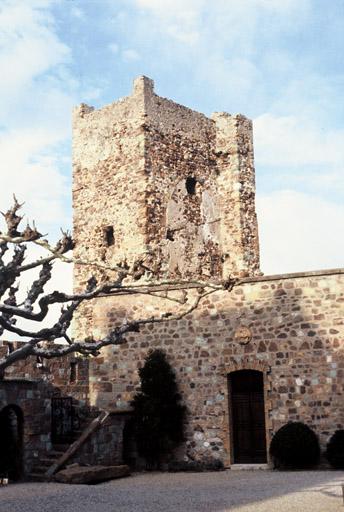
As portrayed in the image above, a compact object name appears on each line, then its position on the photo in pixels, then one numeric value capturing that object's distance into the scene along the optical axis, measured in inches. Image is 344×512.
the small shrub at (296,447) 605.6
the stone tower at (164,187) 998.4
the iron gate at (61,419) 650.2
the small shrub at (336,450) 598.9
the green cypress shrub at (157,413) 661.9
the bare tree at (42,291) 378.3
